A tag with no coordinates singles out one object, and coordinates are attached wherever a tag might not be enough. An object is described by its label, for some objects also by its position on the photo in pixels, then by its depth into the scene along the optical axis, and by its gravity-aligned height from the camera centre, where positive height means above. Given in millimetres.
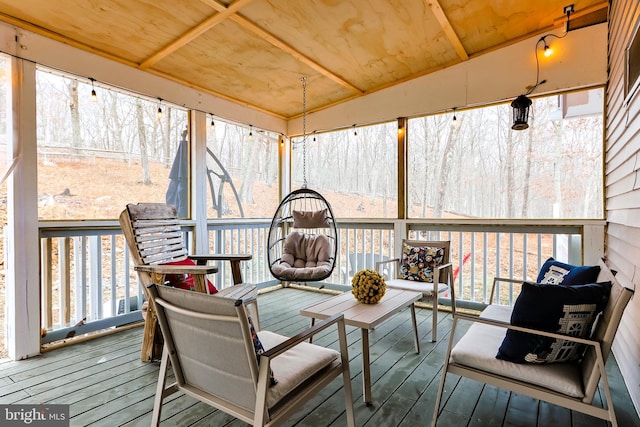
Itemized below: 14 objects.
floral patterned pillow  3340 -564
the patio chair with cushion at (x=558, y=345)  1314 -611
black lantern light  3010 +933
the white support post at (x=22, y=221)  2539 -89
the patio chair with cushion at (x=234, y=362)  1178 -664
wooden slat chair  2309 -383
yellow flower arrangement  2496 -611
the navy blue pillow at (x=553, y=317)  1387 -479
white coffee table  1996 -741
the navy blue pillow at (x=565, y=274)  1810 -405
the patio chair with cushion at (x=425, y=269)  2981 -622
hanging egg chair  3760 -461
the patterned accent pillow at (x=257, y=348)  1222 -549
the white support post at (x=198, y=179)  3916 +383
